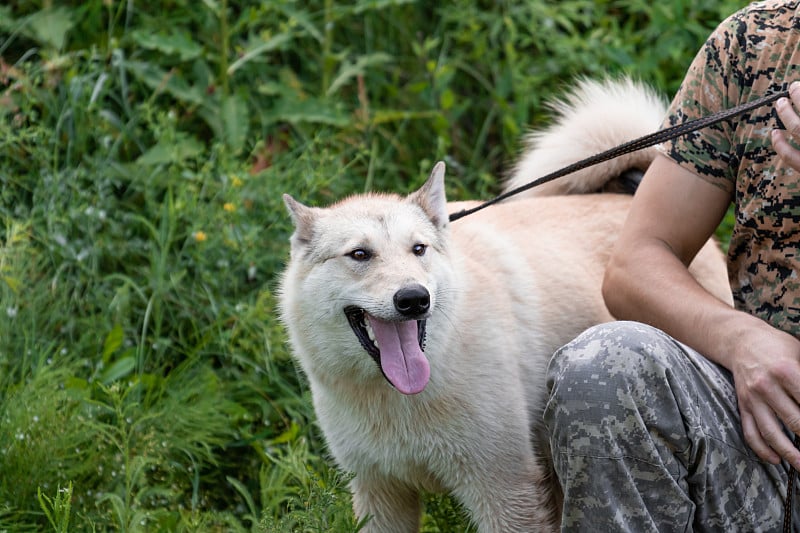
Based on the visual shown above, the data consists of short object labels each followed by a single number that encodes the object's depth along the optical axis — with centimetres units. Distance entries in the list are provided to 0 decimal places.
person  443
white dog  535
